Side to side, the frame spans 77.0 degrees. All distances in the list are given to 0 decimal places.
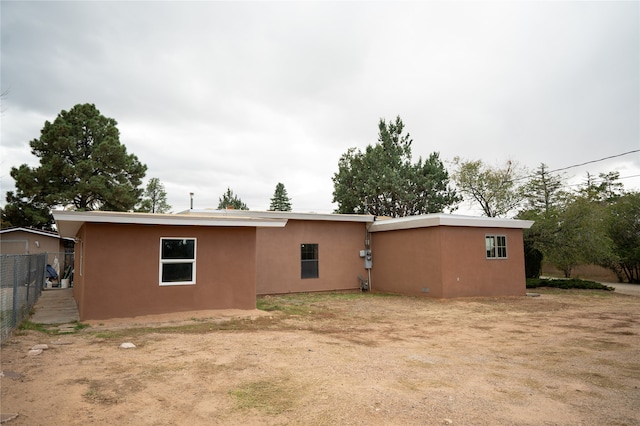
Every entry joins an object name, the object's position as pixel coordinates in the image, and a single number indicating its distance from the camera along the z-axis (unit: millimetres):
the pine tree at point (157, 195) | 40500
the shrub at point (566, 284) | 18595
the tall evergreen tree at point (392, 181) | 28656
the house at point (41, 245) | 20406
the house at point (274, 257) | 9172
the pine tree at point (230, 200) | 51075
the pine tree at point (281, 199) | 53219
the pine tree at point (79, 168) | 24141
